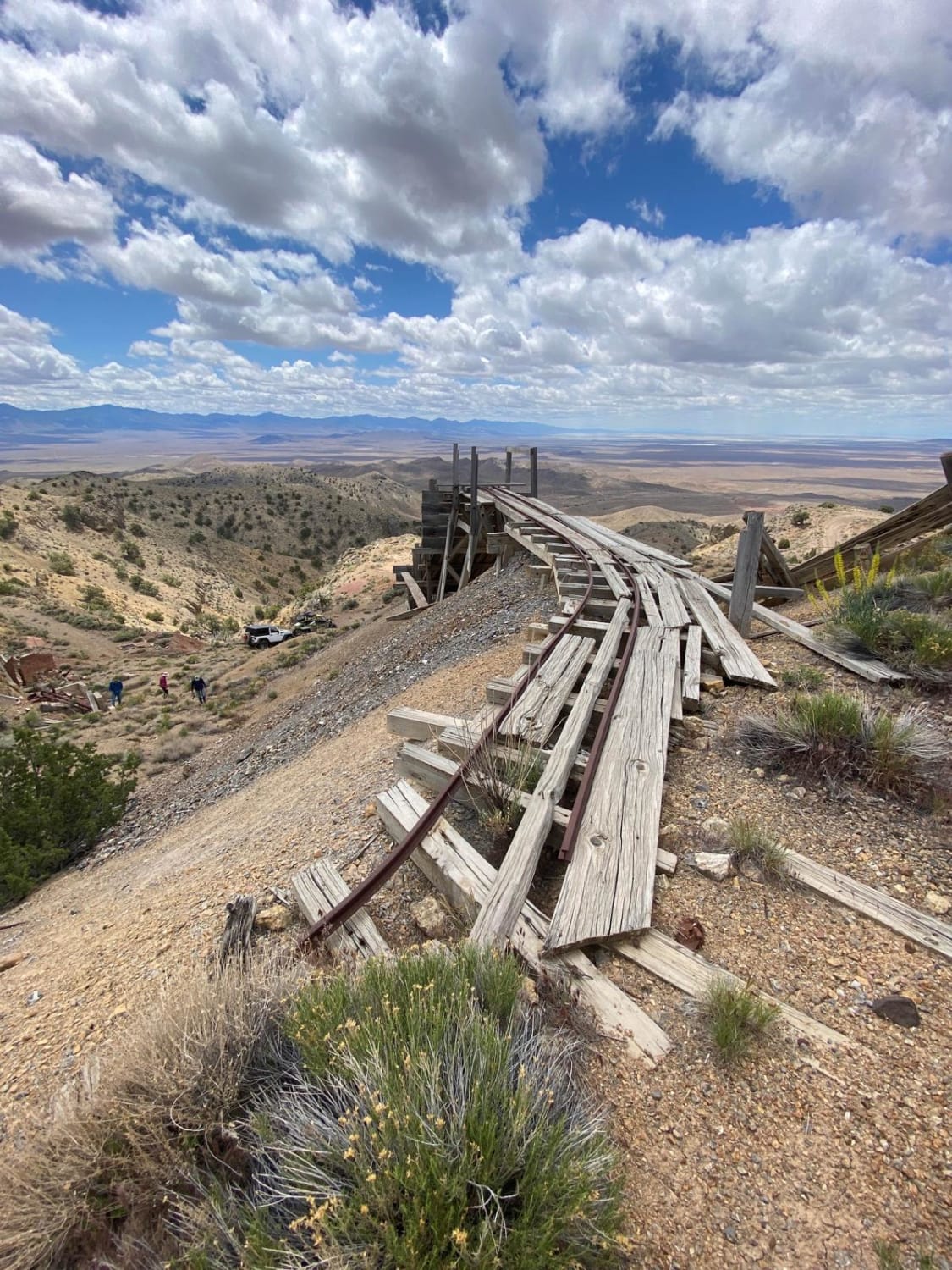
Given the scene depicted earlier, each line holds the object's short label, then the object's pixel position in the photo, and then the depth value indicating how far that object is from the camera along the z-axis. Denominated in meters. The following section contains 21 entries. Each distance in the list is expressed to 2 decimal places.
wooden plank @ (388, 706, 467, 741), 4.95
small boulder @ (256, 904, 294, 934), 3.18
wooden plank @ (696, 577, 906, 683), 5.22
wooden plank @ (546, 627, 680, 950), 2.77
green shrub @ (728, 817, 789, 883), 3.15
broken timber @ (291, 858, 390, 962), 2.81
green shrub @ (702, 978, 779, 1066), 2.22
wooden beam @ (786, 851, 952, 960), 2.75
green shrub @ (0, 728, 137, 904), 7.88
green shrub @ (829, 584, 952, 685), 5.08
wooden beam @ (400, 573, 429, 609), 19.05
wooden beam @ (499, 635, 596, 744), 4.45
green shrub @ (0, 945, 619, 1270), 1.55
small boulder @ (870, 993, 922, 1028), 2.37
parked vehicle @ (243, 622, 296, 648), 23.09
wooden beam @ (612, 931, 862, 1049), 2.33
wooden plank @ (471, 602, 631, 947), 2.74
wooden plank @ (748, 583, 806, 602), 7.45
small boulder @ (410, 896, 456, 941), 2.95
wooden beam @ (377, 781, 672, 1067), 2.32
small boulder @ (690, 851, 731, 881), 3.16
